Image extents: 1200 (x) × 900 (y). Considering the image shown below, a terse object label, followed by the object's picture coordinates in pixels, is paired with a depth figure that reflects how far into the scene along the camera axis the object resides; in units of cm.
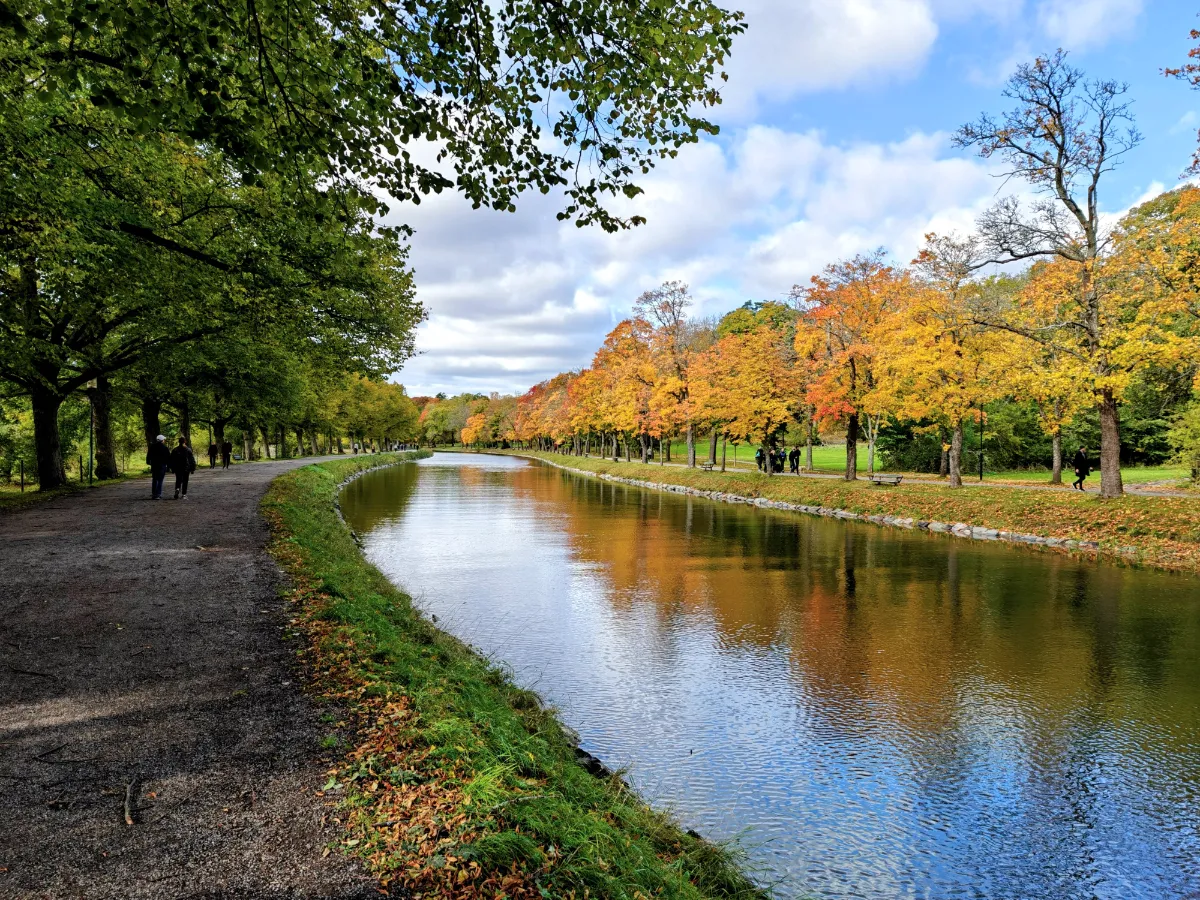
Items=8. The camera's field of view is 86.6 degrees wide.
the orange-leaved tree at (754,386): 3634
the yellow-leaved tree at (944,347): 2523
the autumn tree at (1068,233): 2044
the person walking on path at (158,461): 1844
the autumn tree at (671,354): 4541
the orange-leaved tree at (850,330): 3062
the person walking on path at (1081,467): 2566
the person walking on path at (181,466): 1956
